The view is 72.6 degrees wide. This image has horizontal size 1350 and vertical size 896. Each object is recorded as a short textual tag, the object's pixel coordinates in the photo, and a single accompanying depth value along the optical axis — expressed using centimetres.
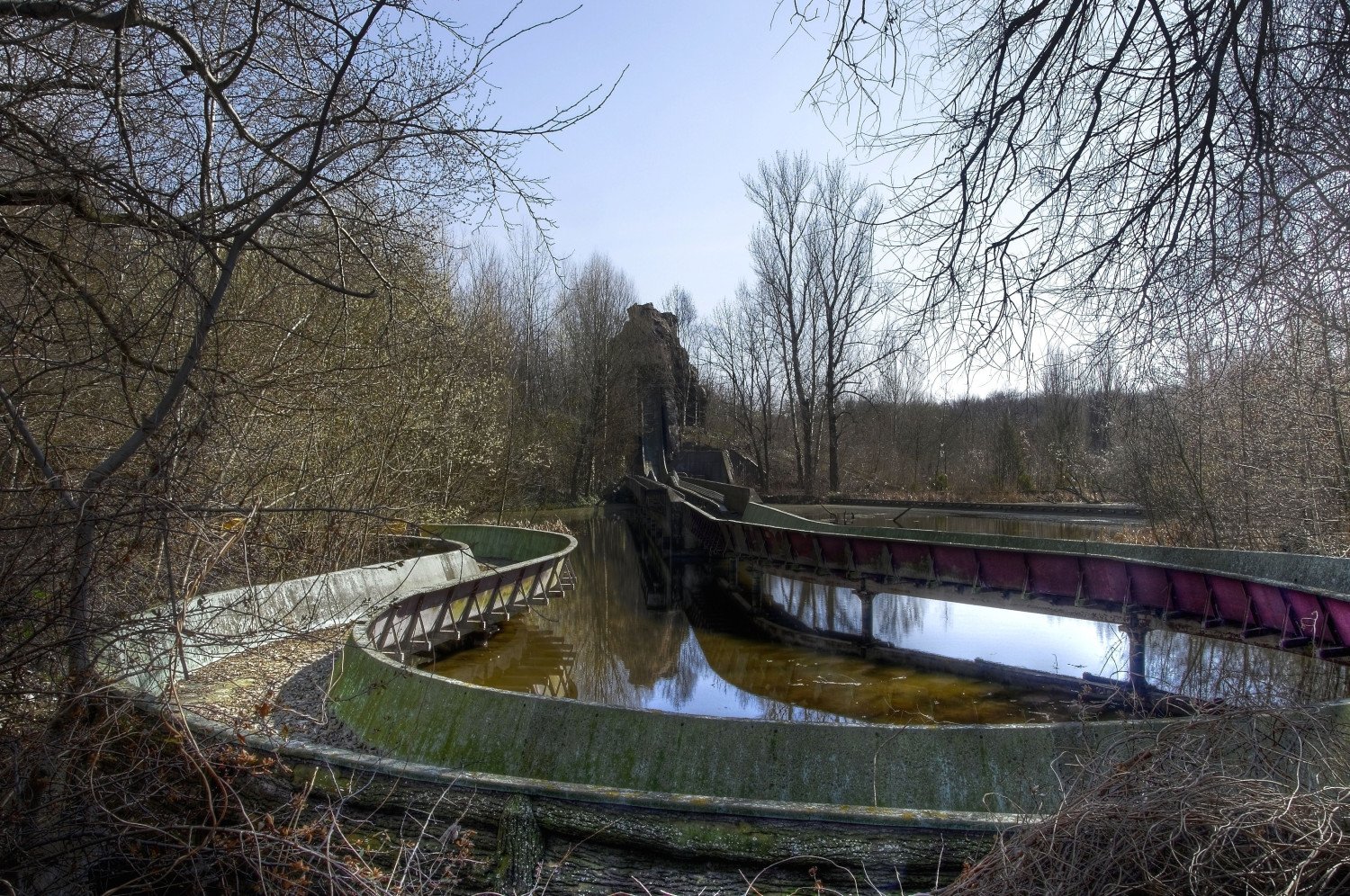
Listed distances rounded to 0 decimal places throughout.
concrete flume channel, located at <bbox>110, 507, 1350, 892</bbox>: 411
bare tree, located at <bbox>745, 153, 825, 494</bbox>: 4797
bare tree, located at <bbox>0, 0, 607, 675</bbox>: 420
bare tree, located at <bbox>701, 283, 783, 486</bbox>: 5441
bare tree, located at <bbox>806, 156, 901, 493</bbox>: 4500
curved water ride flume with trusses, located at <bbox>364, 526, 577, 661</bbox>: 1134
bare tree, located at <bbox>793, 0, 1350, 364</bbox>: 365
